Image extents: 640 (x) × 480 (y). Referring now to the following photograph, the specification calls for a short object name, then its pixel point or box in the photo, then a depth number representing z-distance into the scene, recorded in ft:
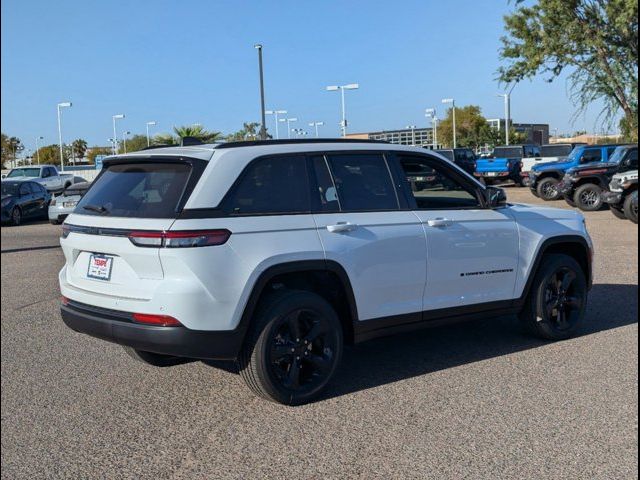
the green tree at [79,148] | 335.06
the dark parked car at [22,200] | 68.59
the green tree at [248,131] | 171.20
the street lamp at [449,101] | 195.31
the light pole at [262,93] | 102.22
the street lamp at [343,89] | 145.59
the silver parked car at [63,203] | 64.54
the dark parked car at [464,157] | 111.96
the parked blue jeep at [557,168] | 75.00
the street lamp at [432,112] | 189.61
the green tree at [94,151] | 286.46
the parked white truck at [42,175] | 95.47
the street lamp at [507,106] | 174.40
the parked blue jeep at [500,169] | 105.40
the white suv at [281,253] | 14.29
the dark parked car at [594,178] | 66.33
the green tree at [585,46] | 82.94
